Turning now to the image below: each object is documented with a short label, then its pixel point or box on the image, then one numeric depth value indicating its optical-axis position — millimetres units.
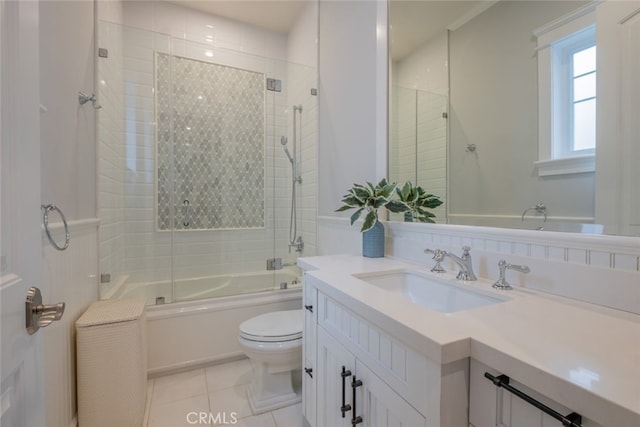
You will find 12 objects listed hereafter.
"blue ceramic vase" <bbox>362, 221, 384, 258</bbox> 1565
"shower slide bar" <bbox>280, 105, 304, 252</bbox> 2686
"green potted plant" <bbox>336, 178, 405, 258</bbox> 1490
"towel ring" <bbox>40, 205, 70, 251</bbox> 1095
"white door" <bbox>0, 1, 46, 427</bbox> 499
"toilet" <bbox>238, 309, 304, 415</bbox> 1534
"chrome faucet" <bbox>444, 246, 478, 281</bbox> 1101
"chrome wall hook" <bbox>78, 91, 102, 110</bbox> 1541
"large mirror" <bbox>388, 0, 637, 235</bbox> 989
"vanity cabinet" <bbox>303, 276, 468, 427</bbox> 624
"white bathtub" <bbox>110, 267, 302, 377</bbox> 1899
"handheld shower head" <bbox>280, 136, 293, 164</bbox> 2801
